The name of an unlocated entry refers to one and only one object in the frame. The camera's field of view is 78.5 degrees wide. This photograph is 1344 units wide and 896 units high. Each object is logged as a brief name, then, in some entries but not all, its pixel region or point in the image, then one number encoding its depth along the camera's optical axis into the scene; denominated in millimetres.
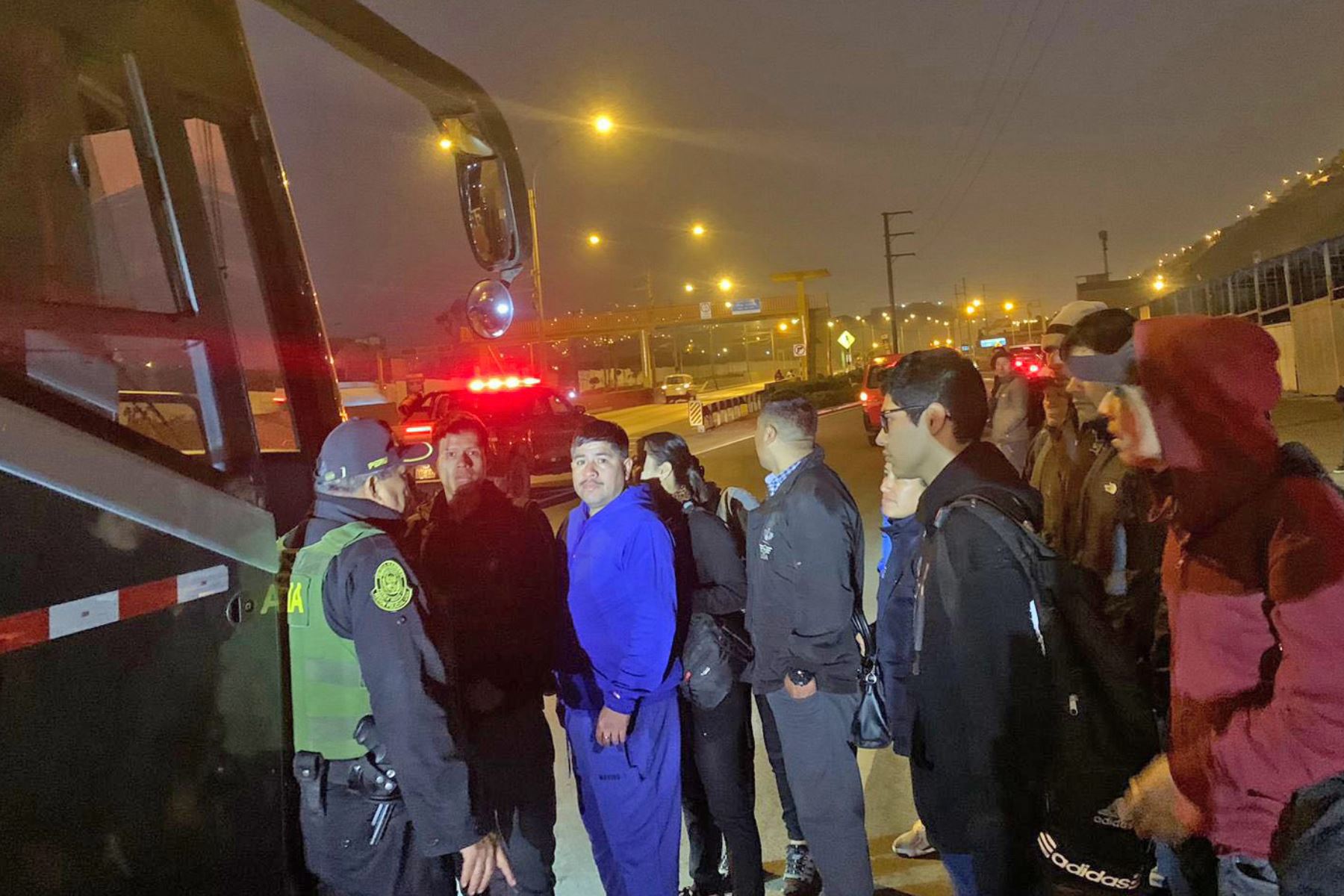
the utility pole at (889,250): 55969
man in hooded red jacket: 1500
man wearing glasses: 1983
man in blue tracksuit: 3090
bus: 1536
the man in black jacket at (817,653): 3098
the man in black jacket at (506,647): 3117
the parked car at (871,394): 17558
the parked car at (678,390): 53594
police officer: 2207
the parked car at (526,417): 12750
